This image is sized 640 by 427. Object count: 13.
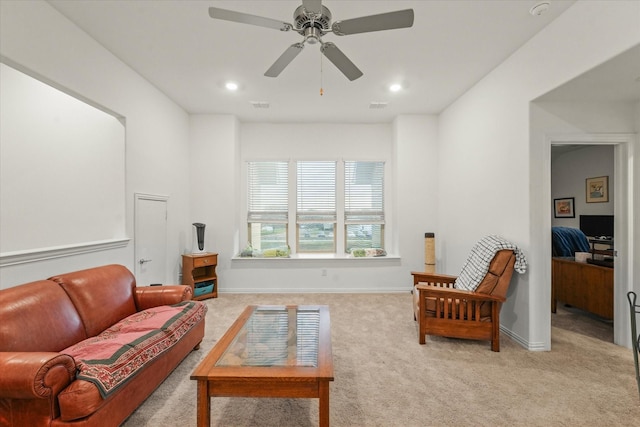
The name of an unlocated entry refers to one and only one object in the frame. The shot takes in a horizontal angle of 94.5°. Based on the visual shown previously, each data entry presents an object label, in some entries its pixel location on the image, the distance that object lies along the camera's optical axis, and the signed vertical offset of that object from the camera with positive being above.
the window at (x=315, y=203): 5.43 +0.21
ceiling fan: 1.83 +1.26
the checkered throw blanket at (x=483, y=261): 2.91 -0.49
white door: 3.60 -0.31
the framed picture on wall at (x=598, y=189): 5.13 +0.42
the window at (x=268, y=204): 5.43 +0.19
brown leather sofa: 1.47 -0.81
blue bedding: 4.37 -0.44
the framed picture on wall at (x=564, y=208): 5.79 +0.11
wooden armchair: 2.88 -0.94
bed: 3.40 -0.82
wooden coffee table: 1.62 -0.91
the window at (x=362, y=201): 5.45 +0.24
